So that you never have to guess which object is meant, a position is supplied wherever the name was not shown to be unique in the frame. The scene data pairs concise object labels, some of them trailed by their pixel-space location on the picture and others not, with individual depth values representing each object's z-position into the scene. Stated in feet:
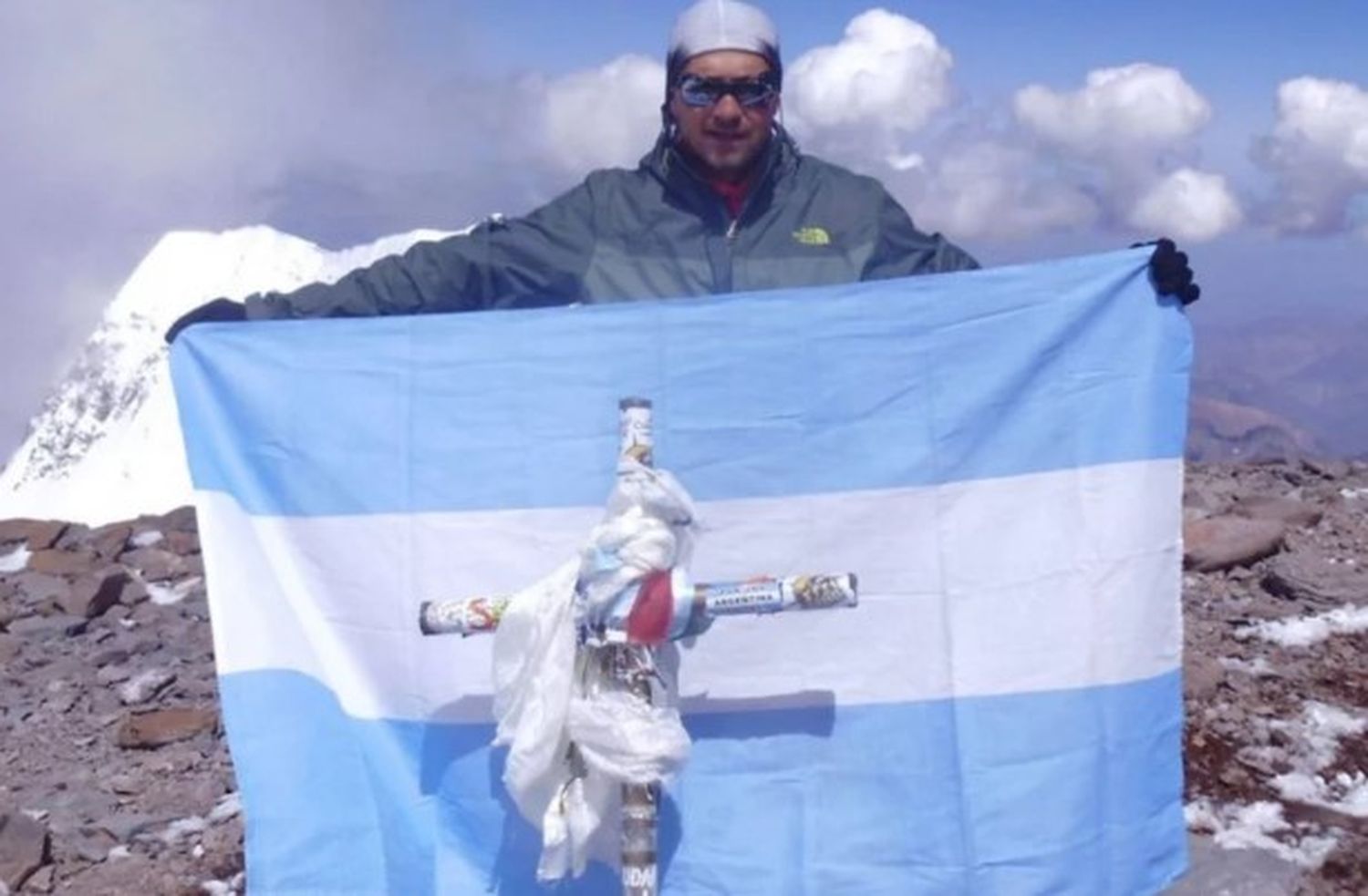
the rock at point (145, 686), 25.07
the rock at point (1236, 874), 14.83
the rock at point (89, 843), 17.99
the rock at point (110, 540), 37.47
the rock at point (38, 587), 32.78
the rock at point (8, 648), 28.60
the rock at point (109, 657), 27.63
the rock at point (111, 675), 26.37
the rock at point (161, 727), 22.40
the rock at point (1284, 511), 28.60
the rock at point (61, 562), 35.99
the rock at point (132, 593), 32.12
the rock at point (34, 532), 39.19
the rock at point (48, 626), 30.07
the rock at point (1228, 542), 26.05
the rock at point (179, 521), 39.45
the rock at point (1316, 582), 23.73
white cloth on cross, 12.16
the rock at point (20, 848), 17.28
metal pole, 12.41
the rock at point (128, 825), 18.62
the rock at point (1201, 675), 19.93
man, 15.16
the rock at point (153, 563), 34.76
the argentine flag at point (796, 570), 14.26
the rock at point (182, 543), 36.70
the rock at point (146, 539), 38.09
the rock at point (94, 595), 31.60
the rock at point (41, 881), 17.21
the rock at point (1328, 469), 35.73
